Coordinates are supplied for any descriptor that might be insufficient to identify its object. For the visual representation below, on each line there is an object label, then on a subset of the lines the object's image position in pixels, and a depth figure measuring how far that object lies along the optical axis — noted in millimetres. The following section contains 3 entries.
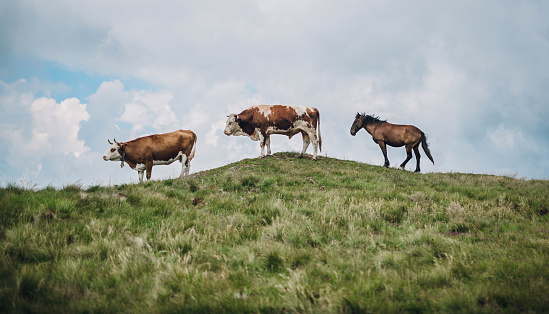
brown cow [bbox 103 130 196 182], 16125
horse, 22016
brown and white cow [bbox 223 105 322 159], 20250
